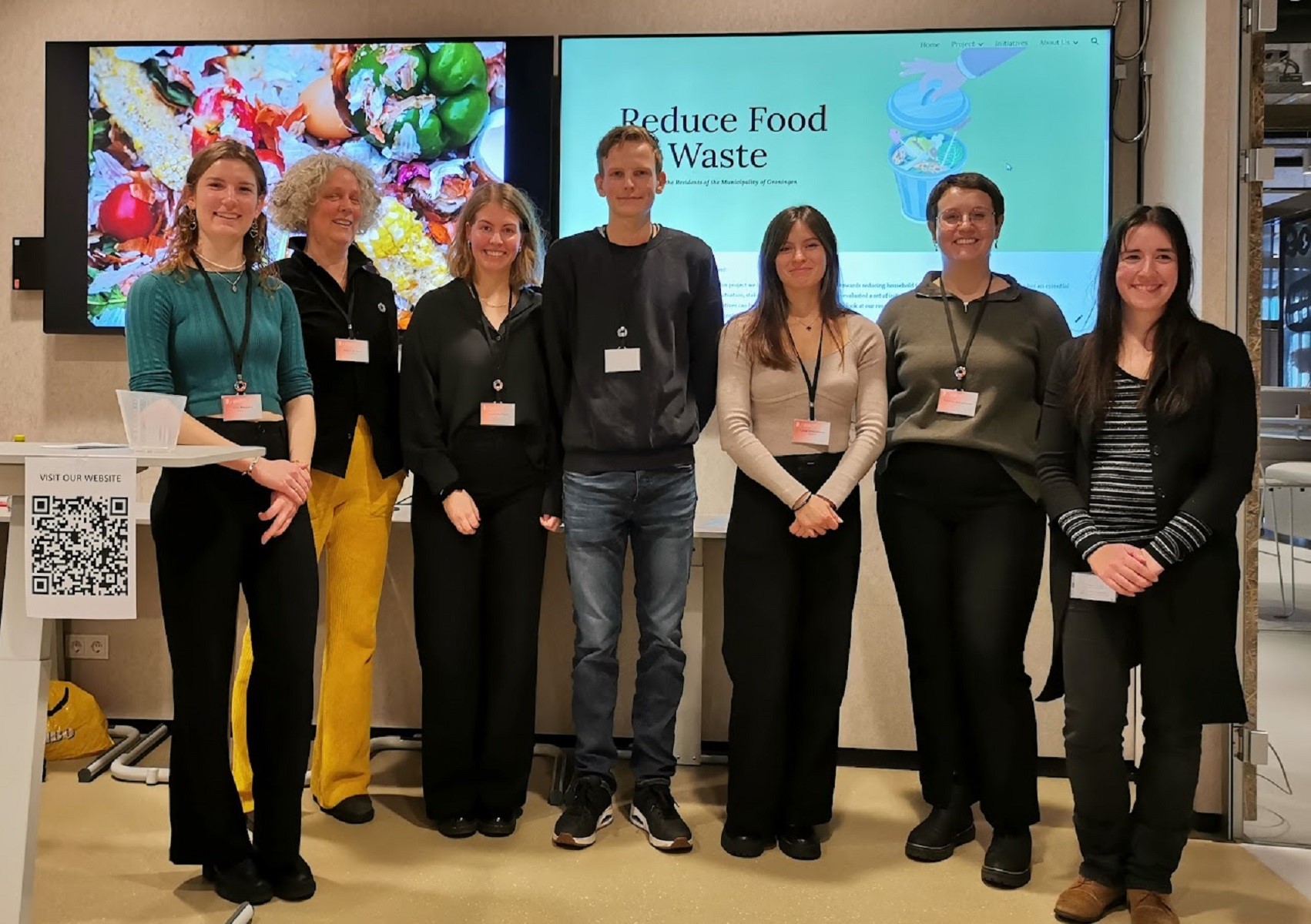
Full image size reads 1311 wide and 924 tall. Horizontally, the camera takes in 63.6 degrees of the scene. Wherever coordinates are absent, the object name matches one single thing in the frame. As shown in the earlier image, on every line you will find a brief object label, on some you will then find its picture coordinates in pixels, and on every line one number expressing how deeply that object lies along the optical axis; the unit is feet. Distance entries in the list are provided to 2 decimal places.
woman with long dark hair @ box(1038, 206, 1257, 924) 7.27
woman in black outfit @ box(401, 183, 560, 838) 8.96
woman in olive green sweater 8.28
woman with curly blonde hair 9.15
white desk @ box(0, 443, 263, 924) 5.75
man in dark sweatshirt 8.74
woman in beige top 8.48
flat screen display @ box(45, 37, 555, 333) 11.39
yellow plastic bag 11.09
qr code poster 5.44
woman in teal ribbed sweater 7.20
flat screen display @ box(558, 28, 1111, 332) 10.91
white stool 16.71
